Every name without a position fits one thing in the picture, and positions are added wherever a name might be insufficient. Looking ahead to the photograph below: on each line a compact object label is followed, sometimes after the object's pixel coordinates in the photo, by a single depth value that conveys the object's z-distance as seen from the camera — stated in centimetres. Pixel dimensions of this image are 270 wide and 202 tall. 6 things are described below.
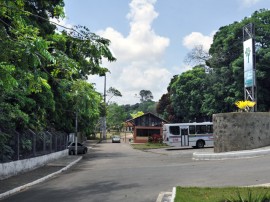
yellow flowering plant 1750
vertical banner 2019
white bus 2835
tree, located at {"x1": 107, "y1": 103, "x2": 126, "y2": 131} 8210
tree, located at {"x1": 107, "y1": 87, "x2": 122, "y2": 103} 6765
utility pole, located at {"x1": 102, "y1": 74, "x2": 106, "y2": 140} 6344
